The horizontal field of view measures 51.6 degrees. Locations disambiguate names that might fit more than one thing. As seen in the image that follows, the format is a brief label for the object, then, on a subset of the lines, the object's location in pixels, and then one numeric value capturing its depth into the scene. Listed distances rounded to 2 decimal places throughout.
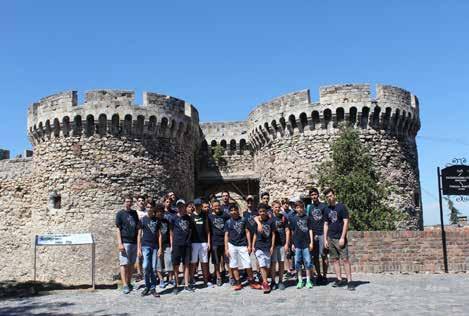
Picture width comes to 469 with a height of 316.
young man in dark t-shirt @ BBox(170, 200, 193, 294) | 9.84
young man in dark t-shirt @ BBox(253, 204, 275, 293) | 9.56
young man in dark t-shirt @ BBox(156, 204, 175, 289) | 9.97
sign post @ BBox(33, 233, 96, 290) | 12.12
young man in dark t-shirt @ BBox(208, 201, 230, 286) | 10.27
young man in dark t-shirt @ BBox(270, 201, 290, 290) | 9.84
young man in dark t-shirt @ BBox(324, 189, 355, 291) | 9.31
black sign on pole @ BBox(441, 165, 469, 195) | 12.68
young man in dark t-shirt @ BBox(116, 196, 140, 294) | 9.89
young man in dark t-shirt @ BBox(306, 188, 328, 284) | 9.80
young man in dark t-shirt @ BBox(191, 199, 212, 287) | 10.10
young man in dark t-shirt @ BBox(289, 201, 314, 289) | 9.81
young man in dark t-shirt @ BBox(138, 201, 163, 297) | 9.66
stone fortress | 18.52
